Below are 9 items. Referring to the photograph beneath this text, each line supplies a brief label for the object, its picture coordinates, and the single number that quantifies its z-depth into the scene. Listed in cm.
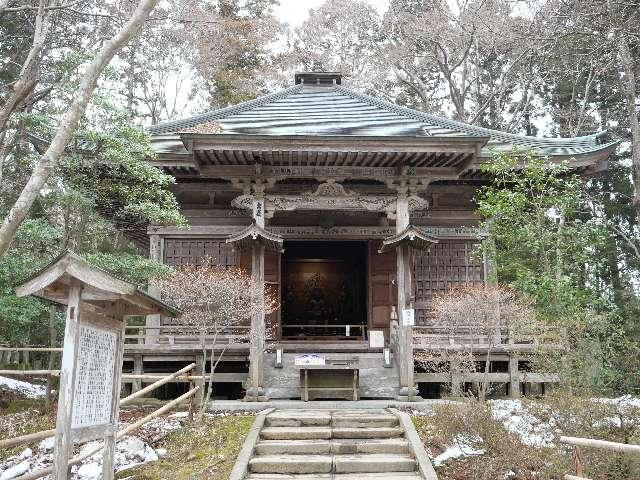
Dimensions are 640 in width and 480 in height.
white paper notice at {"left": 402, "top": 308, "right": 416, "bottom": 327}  1176
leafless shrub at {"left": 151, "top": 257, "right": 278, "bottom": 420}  1055
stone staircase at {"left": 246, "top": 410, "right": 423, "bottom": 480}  794
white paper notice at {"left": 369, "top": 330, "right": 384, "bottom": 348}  1418
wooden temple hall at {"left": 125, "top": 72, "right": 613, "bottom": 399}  1191
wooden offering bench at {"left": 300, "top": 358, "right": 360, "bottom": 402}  1160
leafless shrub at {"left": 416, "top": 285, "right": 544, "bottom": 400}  1080
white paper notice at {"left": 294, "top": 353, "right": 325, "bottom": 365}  1148
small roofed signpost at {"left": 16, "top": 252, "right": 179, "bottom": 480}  501
